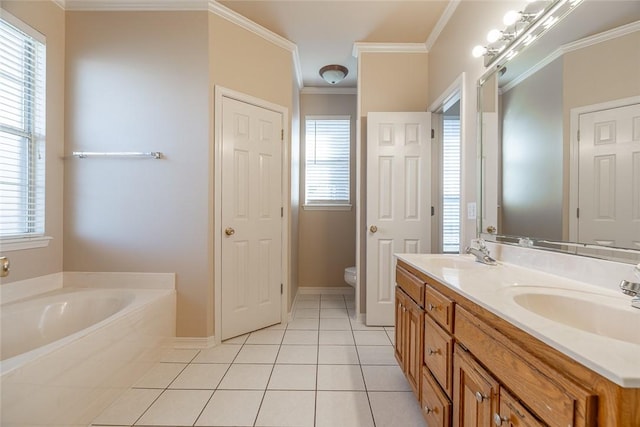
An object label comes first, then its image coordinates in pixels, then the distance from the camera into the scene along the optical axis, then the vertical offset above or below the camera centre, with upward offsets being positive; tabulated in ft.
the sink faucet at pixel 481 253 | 4.52 -0.70
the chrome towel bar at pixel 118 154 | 6.52 +1.47
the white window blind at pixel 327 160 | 11.09 +2.29
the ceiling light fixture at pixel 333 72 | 9.20 +5.07
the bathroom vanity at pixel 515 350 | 1.56 -1.12
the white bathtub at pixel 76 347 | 3.43 -2.39
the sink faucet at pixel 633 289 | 2.35 -0.68
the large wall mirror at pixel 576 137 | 2.80 +1.03
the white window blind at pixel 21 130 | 5.55 +1.86
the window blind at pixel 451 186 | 6.64 +0.76
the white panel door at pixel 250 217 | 7.04 -0.13
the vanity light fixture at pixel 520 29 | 3.59 +2.95
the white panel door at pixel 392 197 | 7.76 +0.51
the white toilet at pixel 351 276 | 8.80 -2.17
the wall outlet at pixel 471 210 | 5.65 +0.09
